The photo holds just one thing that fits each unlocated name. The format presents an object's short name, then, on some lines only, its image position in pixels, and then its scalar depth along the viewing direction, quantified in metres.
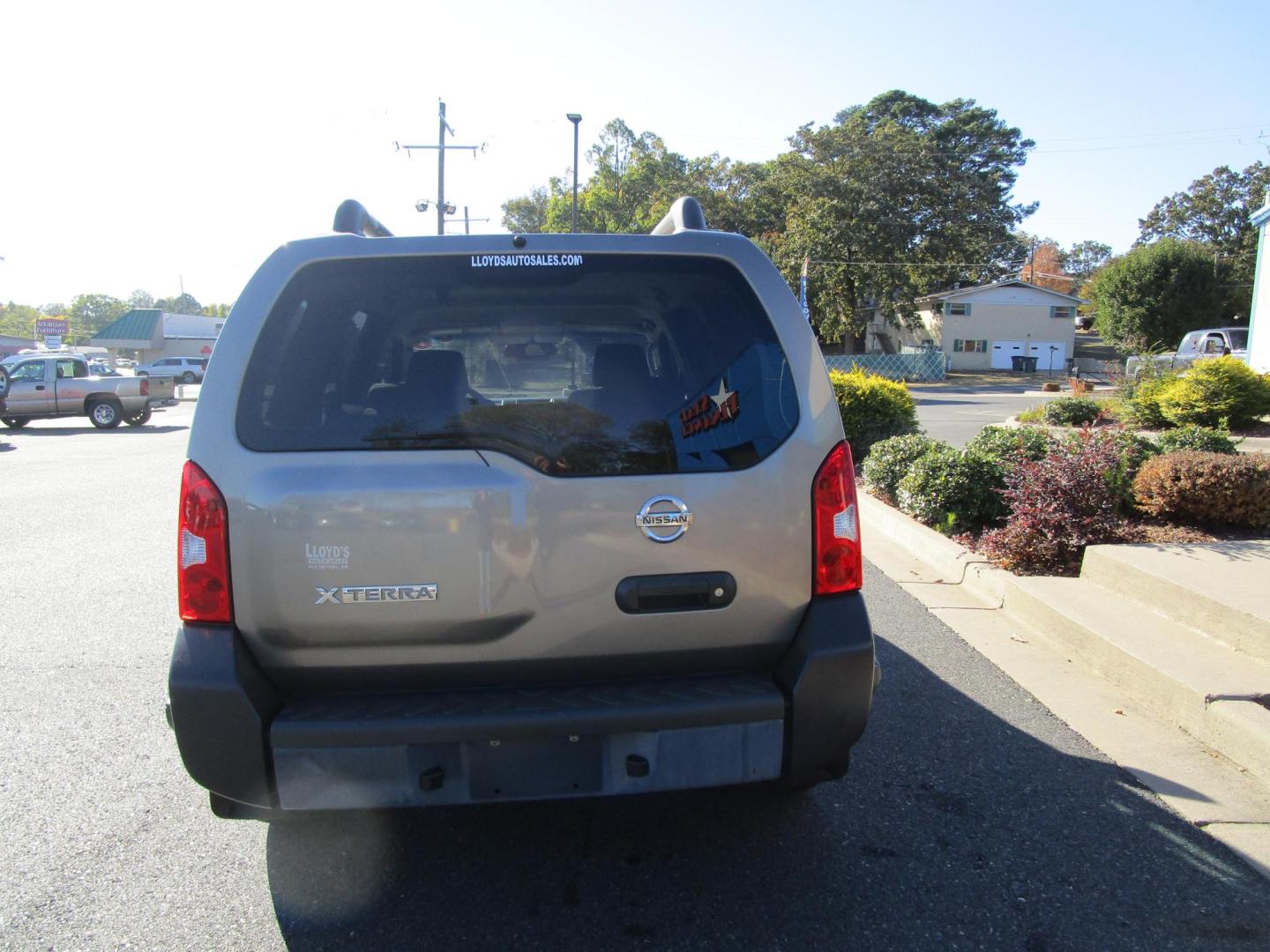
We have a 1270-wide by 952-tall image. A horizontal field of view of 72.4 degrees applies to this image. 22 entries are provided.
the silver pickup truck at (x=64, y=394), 21.56
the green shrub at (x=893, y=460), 8.39
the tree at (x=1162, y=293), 43.88
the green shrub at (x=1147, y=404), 13.23
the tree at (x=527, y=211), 78.25
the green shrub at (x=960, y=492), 7.23
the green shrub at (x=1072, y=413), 14.95
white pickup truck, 26.80
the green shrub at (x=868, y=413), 11.06
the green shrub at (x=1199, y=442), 7.99
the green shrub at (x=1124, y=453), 6.38
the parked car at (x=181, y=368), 49.00
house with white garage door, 52.88
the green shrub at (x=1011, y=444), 7.45
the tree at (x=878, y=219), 45.53
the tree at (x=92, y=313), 150.00
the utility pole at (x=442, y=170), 34.03
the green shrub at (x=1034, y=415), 16.05
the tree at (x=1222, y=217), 56.68
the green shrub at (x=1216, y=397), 12.66
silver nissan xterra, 2.39
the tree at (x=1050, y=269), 98.50
